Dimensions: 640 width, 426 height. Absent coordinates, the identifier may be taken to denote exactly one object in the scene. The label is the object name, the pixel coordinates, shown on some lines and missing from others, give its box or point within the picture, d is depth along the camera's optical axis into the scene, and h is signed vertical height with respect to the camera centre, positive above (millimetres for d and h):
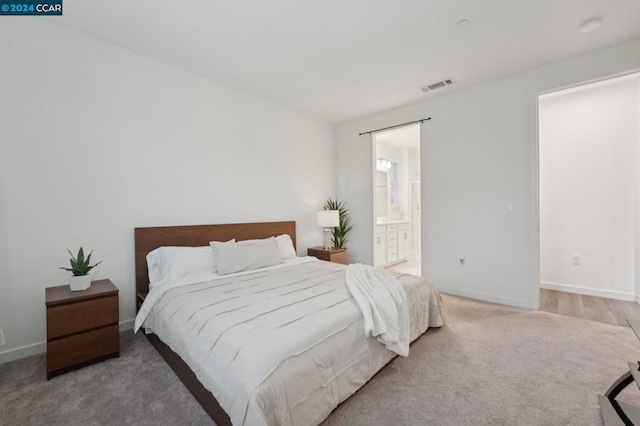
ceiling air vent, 3525 +1676
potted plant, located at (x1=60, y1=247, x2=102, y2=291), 2195 -517
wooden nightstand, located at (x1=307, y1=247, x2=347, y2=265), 4332 -735
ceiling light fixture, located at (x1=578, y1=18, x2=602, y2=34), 2379 +1645
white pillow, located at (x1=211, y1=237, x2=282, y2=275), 2869 -513
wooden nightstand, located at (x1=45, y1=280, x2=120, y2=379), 1962 -884
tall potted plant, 5023 -301
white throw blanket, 1884 -750
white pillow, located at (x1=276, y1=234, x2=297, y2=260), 3712 -520
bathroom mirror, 6445 +367
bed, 1282 -779
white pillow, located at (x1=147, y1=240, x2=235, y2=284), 2678 -529
